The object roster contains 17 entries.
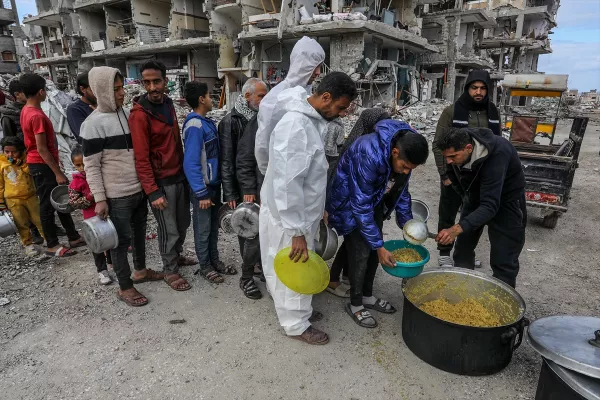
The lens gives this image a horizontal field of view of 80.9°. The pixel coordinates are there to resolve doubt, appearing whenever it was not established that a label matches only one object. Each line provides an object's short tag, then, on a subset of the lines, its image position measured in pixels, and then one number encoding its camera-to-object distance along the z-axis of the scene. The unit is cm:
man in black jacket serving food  265
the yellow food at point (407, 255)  284
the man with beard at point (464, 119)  387
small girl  334
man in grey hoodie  284
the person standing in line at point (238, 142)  335
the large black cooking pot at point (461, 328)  231
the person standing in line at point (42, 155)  371
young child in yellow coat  393
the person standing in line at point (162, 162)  300
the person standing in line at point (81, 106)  371
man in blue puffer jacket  252
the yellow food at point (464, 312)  257
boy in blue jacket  320
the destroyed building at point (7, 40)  3064
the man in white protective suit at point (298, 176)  232
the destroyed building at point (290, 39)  1602
